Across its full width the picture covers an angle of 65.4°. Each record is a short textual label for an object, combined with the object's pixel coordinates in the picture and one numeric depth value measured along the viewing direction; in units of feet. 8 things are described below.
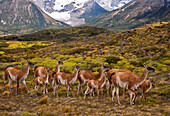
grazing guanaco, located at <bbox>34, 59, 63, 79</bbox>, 62.80
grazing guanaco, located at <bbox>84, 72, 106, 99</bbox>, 46.48
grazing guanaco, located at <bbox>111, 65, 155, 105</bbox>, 39.01
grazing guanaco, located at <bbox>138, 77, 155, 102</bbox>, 43.83
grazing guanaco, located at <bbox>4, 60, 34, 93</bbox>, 53.42
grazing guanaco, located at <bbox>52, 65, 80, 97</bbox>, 49.65
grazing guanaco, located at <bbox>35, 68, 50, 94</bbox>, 53.11
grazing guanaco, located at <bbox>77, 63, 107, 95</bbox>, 52.95
